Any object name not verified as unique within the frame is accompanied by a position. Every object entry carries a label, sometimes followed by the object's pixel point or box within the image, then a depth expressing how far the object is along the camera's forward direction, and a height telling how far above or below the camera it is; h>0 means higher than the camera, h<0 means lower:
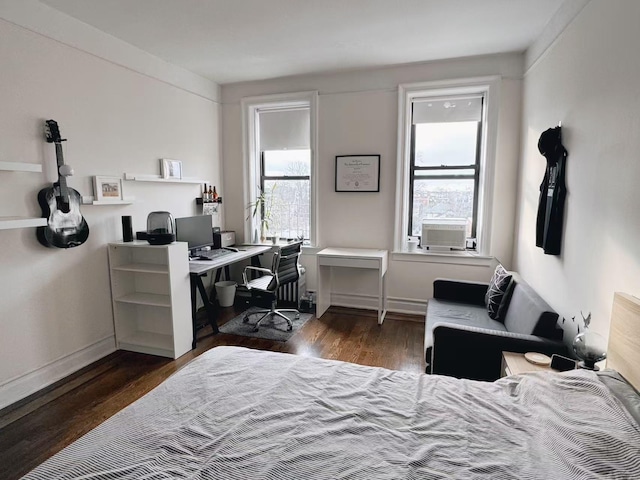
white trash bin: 4.31 -1.16
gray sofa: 2.10 -0.87
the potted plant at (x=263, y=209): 4.62 -0.14
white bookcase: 2.99 -0.89
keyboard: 3.61 -0.60
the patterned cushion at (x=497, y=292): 2.88 -0.77
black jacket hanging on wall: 2.38 +0.06
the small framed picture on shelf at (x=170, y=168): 3.59 +0.31
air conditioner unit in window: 3.79 -0.37
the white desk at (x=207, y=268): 3.18 -0.64
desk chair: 3.57 -0.83
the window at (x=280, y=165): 4.32 +0.42
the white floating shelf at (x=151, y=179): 3.19 +0.19
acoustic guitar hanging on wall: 2.50 -0.07
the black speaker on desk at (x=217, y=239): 4.09 -0.48
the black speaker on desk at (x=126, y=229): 3.12 -0.28
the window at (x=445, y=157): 3.72 +0.47
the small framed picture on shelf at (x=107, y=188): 2.88 +0.08
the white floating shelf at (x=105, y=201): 2.81 -0.03
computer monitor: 3.52 -0.35
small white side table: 3.74 -0.71
